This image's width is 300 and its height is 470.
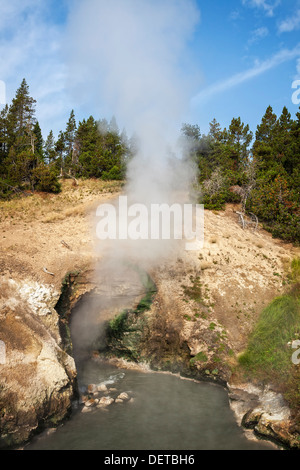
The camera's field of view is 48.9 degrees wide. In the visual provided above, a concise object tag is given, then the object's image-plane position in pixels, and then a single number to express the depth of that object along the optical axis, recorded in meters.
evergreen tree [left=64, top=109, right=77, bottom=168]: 40.28
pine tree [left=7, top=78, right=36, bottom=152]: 34.22
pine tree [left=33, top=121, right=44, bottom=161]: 42.28
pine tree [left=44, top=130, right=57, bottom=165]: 44.12
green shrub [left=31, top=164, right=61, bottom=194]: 23.73
